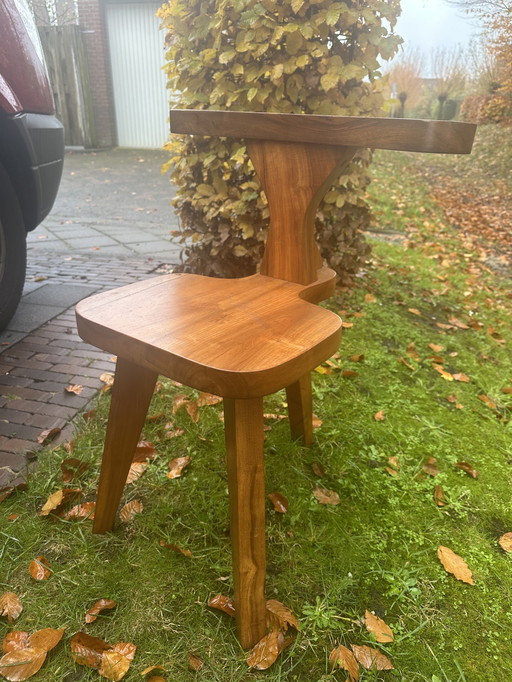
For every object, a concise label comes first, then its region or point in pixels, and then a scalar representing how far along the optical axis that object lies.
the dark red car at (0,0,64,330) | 2.08
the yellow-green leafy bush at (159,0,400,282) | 2.48
